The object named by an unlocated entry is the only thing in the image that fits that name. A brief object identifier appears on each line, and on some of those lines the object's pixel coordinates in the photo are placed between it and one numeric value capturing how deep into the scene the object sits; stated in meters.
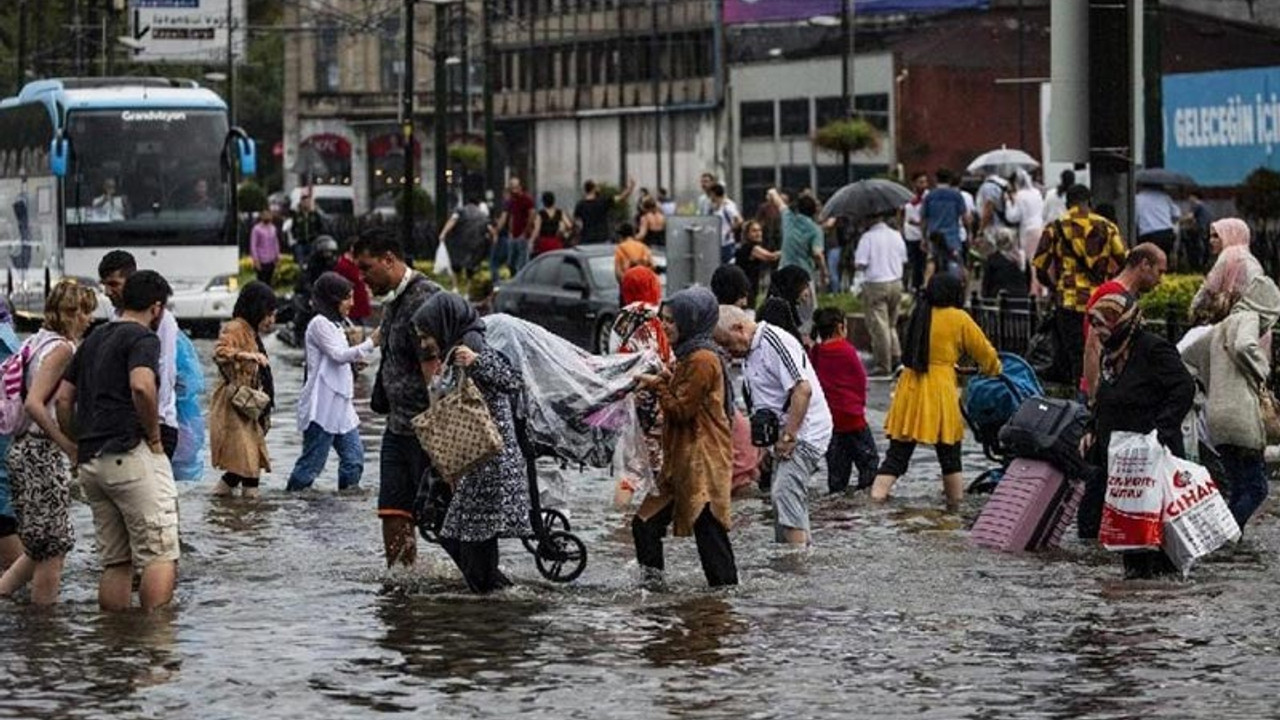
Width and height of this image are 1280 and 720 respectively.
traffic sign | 82.69
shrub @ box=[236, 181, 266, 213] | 91.75
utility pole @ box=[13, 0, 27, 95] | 76.19
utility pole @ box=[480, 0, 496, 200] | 69.04
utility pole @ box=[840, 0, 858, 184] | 67.31
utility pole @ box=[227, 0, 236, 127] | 76.40
